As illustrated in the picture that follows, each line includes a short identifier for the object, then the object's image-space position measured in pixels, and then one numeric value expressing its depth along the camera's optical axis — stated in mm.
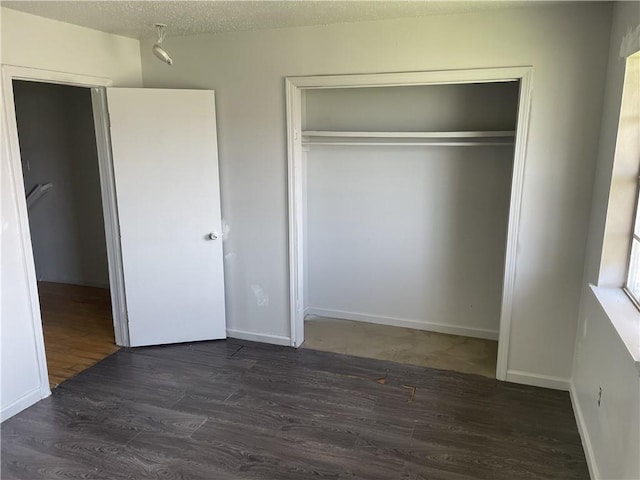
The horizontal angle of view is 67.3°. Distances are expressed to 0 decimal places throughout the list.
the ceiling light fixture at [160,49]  3133
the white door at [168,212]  3410
